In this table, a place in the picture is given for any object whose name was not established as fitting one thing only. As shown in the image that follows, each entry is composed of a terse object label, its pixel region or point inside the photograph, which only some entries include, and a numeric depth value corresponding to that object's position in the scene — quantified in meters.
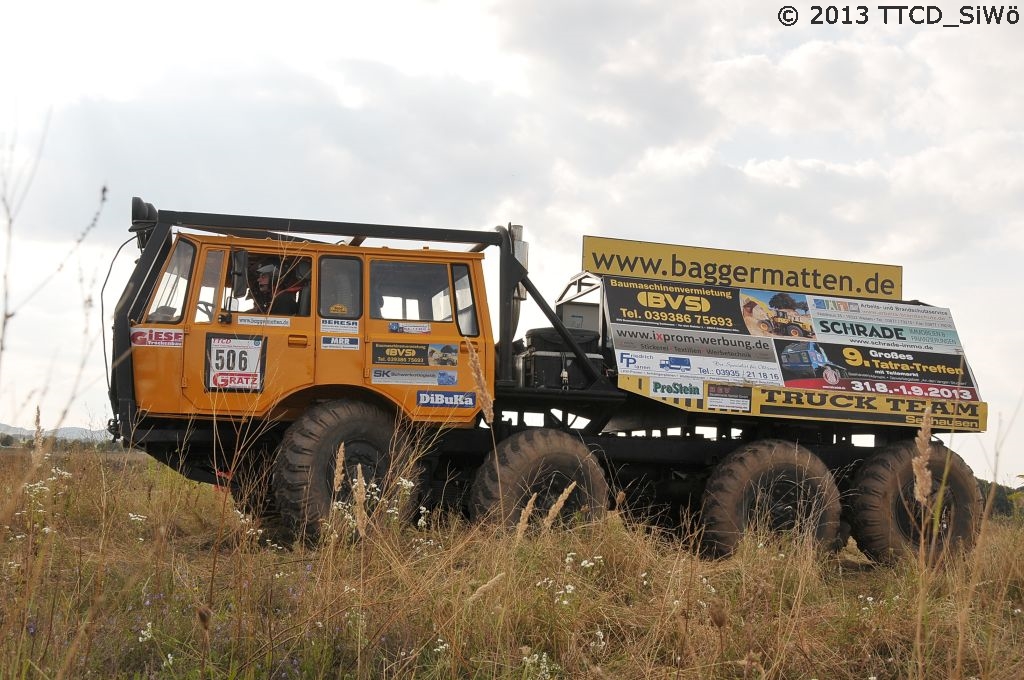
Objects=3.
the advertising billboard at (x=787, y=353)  8.23
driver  7.29
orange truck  7.05
